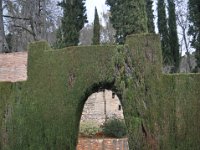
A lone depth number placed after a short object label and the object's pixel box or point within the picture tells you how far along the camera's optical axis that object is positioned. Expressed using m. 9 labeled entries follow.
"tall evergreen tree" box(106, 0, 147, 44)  21.58
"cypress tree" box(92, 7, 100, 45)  26.44
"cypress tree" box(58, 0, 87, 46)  23.12
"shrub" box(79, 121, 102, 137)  17.91
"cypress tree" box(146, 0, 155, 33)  29.34
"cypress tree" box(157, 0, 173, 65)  30.73
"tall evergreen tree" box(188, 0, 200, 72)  26.11
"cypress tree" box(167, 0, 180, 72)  31.33
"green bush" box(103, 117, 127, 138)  17.81
